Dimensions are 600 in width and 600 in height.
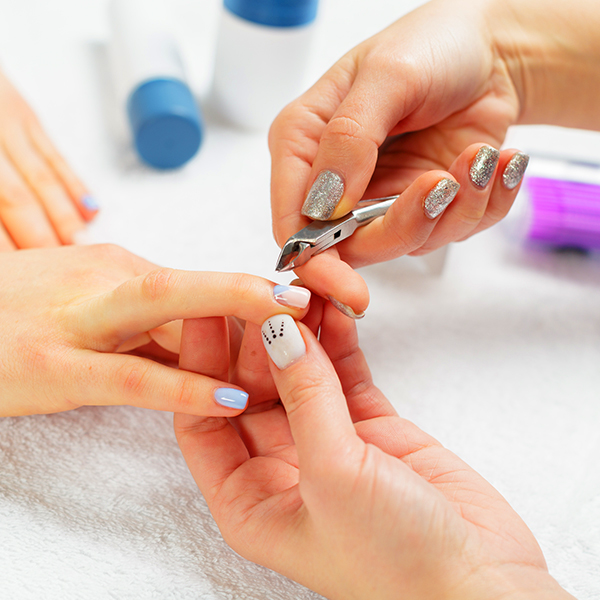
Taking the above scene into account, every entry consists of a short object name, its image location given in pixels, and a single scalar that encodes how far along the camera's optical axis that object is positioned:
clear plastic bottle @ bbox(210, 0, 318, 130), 0.64
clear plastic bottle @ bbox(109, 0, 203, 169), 0.64
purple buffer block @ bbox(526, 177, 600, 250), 0.63
